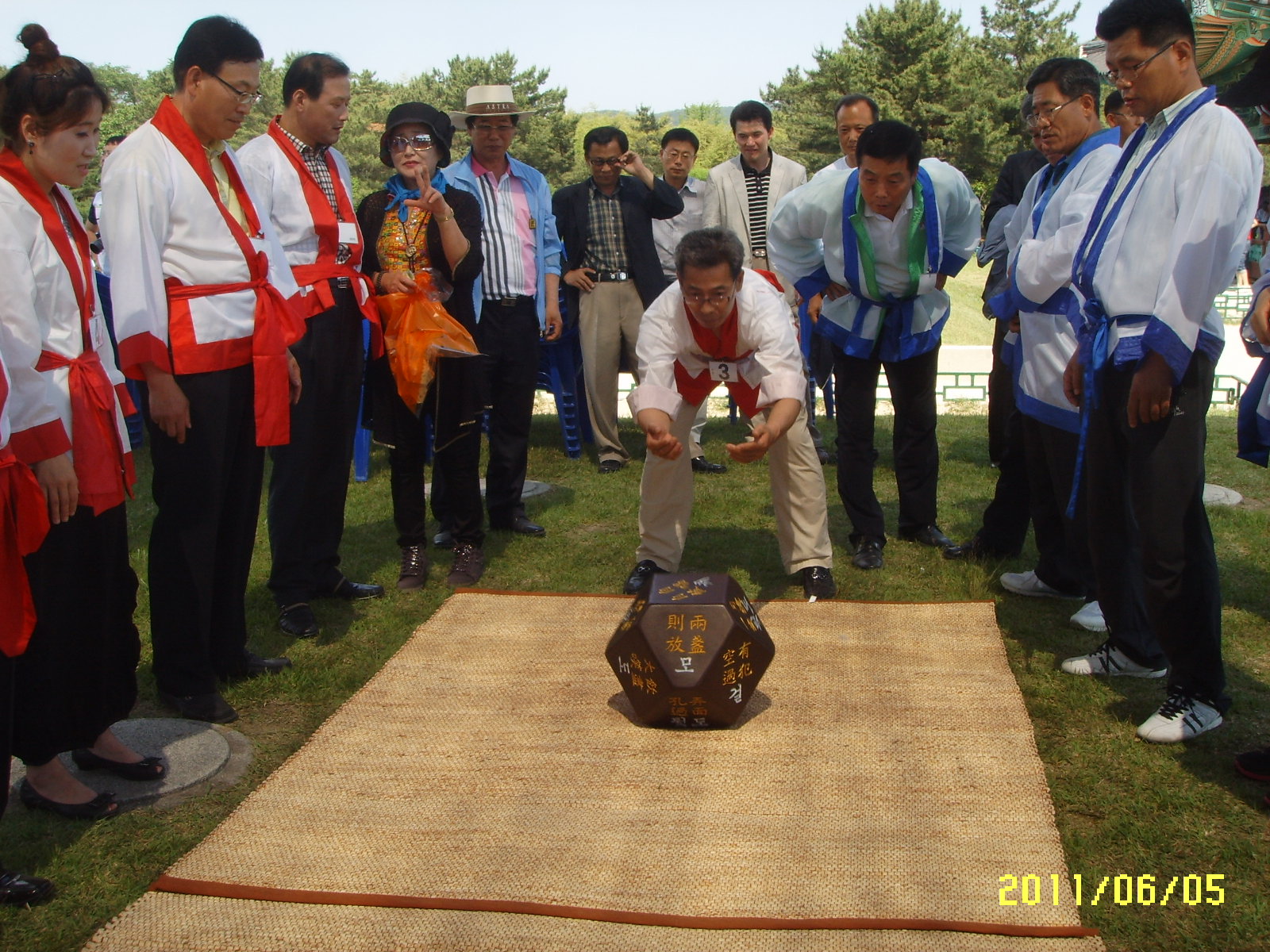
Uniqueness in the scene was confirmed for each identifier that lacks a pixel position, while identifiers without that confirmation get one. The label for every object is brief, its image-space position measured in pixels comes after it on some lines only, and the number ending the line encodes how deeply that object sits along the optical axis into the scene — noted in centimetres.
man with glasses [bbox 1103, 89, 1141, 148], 429
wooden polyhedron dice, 345
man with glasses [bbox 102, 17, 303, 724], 335
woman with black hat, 473
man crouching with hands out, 420
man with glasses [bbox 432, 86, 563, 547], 556
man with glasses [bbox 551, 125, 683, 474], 722
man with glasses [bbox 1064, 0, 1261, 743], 306
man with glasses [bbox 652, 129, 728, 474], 822
